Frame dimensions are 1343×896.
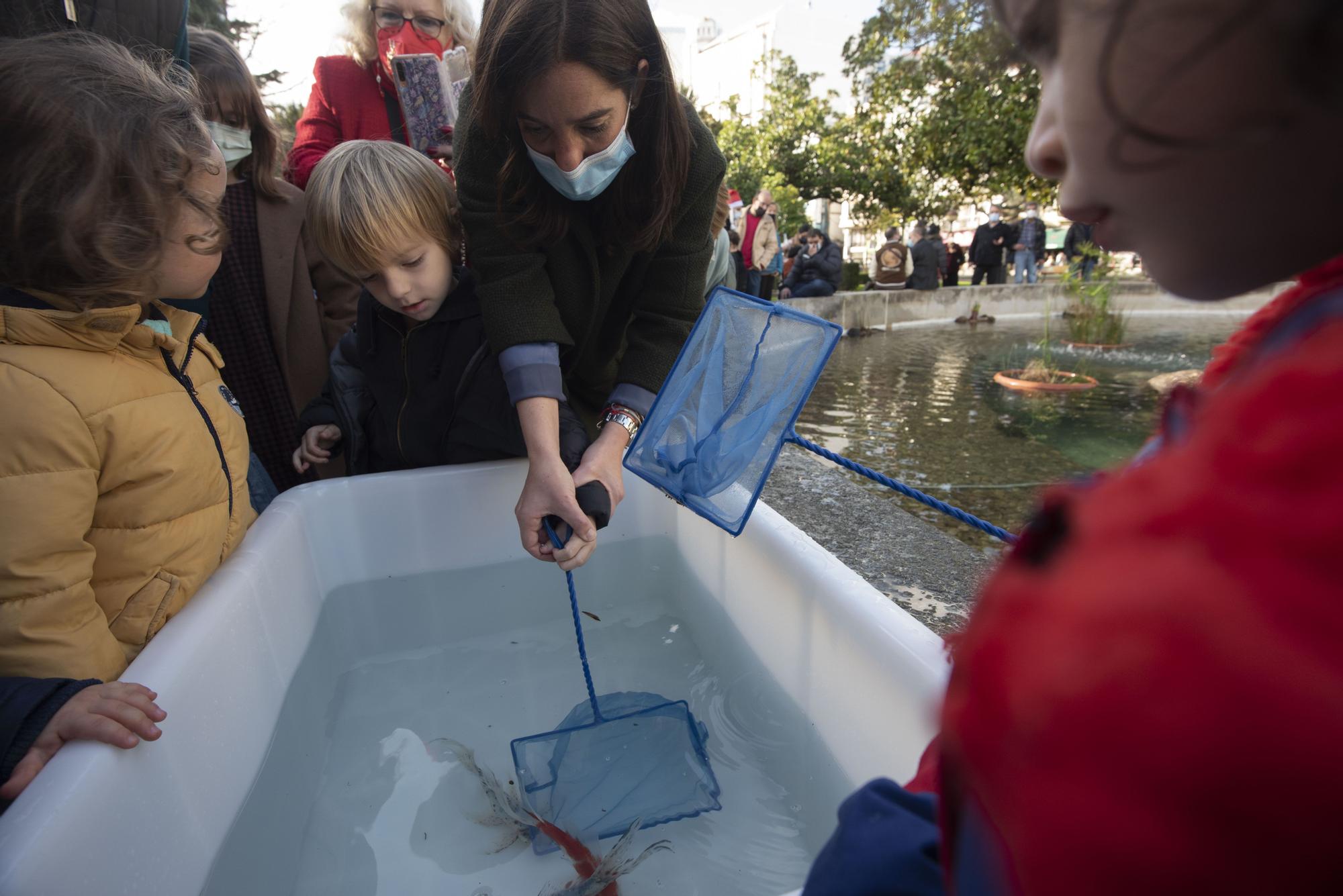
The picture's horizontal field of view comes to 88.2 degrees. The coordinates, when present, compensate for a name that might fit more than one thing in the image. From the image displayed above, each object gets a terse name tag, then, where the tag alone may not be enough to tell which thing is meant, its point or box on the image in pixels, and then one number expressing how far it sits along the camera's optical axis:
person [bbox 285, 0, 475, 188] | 1.77
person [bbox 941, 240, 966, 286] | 10.06
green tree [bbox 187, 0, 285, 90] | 8.28
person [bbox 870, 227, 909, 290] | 9.08
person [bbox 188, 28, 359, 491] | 1.65
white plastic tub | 0.77
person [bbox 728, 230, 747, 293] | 6.77
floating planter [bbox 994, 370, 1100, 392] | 4.46
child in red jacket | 0.18
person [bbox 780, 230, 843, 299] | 7.79
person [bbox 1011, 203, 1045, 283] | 9.19
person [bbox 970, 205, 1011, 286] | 9.58
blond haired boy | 1.39
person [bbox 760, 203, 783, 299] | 7.29
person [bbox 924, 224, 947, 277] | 8.91
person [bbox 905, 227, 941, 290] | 8.79
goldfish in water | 0.99
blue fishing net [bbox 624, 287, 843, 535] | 1.25
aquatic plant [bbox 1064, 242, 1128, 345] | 5.51
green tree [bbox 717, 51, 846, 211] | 12.80
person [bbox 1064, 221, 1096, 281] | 7.29
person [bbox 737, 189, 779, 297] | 6.93
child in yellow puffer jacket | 0.88
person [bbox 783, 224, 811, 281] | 8.19
